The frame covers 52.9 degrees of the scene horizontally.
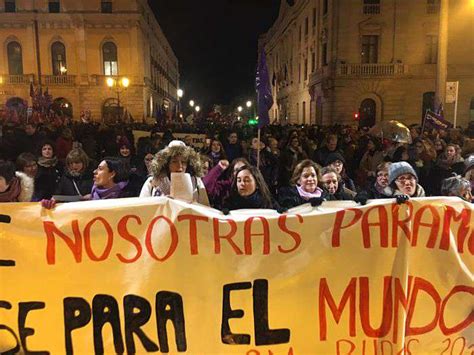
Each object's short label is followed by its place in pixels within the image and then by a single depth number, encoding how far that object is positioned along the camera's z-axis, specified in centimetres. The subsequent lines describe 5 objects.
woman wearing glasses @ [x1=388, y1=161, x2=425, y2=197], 440
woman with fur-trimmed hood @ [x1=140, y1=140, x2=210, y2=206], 440
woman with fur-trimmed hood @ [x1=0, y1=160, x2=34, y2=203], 417
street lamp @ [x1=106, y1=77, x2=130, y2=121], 4267
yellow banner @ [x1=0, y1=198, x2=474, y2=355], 321
